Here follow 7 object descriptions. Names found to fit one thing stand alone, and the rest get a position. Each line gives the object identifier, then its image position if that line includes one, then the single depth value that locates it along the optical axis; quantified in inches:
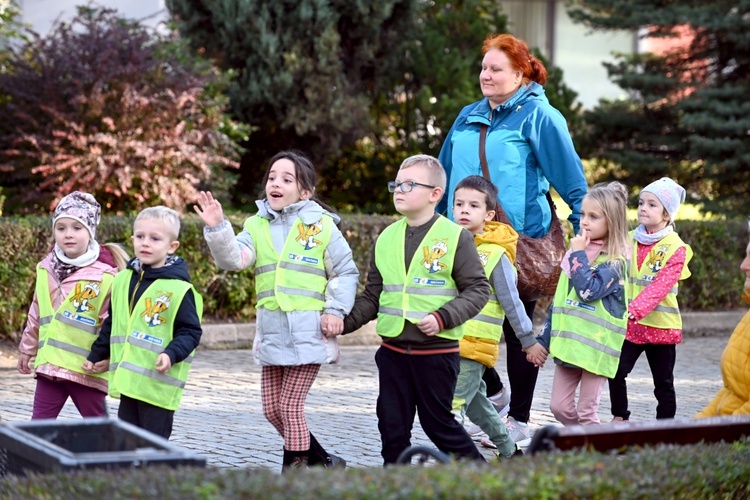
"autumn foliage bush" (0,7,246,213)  912.3
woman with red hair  497.7
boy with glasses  412.5
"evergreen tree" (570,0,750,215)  1181.1
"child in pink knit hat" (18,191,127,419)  435.8
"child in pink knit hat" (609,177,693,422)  524.7
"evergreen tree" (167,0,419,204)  1072.2
